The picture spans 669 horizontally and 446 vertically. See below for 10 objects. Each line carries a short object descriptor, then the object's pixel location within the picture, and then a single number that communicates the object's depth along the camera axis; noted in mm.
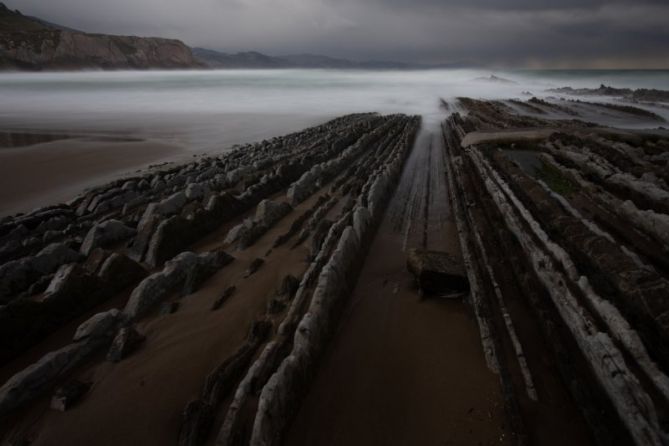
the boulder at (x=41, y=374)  2430
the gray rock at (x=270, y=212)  5665
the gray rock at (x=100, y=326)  2975
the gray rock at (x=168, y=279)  3473
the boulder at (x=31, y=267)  3740
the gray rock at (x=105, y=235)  4707
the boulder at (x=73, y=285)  3426
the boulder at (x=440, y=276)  3748
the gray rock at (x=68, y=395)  2459
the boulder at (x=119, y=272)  3855
